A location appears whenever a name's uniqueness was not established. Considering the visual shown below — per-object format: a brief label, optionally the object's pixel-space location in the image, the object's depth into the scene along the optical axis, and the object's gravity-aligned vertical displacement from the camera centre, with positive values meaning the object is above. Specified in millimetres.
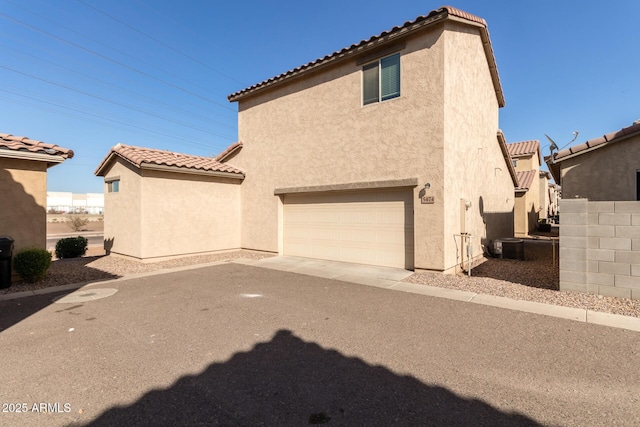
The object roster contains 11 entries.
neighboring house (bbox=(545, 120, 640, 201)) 9789 +1567
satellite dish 13805 +3076
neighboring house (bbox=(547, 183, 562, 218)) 42531 +2066
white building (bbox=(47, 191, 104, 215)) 91562 +4545
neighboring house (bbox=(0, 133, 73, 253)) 8516 +827
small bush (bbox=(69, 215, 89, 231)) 32644 -942
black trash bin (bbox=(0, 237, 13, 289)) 7789 -1183
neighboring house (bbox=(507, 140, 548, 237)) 22391 +1975
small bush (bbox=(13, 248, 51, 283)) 8156 -1281
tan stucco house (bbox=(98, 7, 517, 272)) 9133 +2029
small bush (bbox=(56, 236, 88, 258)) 13555 -1431
